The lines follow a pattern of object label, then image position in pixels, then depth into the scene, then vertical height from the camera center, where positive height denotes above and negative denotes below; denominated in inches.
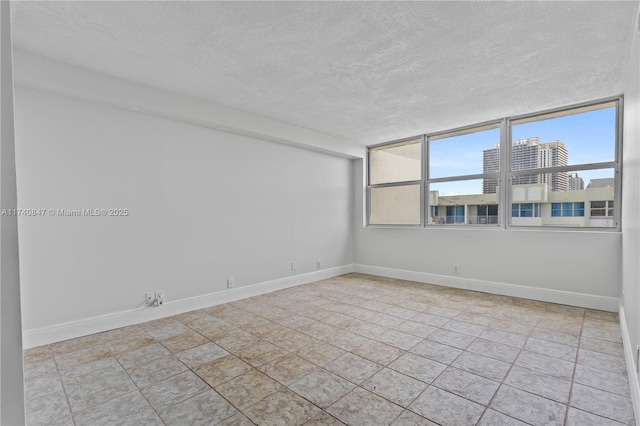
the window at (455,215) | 196.9 -7.5
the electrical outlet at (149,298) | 137.9 -40.6
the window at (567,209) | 156.0 -3.6
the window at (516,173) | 151.6 +17.2
